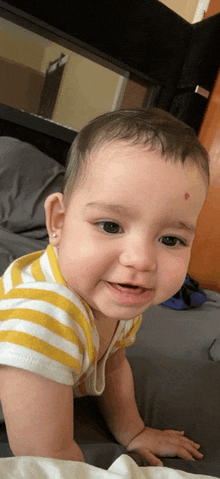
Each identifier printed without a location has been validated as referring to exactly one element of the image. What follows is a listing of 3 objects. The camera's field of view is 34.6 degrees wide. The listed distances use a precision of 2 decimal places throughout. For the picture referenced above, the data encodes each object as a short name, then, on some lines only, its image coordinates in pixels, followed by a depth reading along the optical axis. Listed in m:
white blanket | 0.31
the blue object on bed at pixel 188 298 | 1.47
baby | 0.48
